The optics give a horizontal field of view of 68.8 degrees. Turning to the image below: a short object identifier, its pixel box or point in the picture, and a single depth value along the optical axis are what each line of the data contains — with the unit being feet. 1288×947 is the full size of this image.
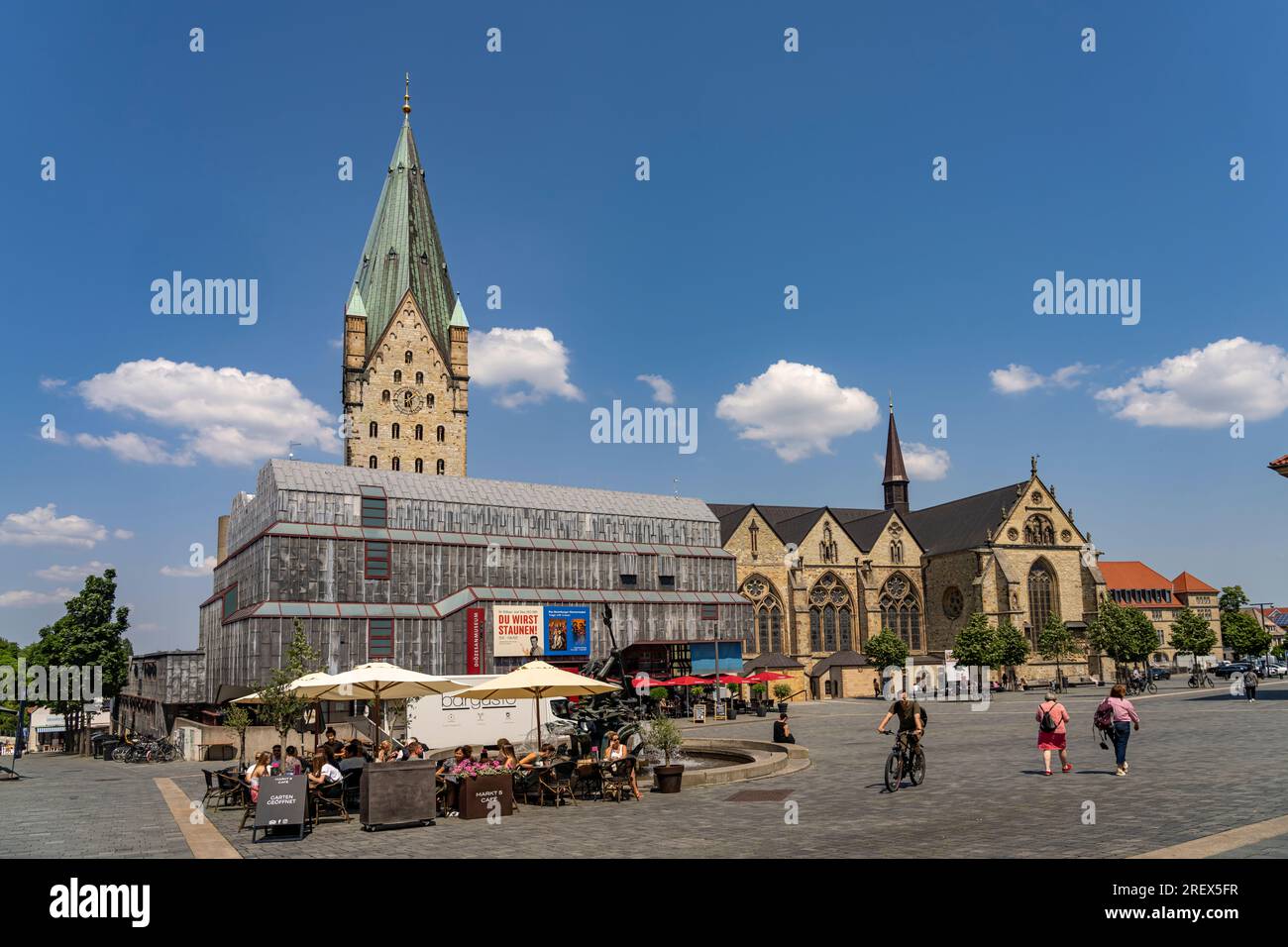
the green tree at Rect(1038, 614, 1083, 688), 259.80
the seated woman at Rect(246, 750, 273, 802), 55.16
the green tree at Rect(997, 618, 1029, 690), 243.95
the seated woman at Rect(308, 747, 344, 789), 52.49
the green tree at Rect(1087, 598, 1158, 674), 243.60
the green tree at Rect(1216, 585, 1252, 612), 479.00
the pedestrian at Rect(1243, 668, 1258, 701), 146.72
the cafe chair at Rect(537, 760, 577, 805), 57.93
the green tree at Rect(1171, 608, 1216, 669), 323.98
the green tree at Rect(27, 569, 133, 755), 194.08
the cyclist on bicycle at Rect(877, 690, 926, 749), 55.21
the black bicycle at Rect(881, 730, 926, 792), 56.70
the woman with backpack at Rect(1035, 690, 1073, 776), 59.88
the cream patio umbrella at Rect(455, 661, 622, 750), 64.90
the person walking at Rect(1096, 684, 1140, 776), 58.13
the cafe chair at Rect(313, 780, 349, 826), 51.67
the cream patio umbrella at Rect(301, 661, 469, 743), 66.28
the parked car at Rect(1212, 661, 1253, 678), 283.46
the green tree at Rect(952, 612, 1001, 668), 242.37
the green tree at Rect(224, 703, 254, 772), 108.17
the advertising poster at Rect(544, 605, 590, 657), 178.09
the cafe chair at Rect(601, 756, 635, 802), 59.47
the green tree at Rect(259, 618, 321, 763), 88.99
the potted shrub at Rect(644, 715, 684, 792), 61.87
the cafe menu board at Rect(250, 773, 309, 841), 46.01
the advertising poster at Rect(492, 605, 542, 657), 171.63
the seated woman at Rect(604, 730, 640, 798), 60.85
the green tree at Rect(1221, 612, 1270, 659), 388.98
